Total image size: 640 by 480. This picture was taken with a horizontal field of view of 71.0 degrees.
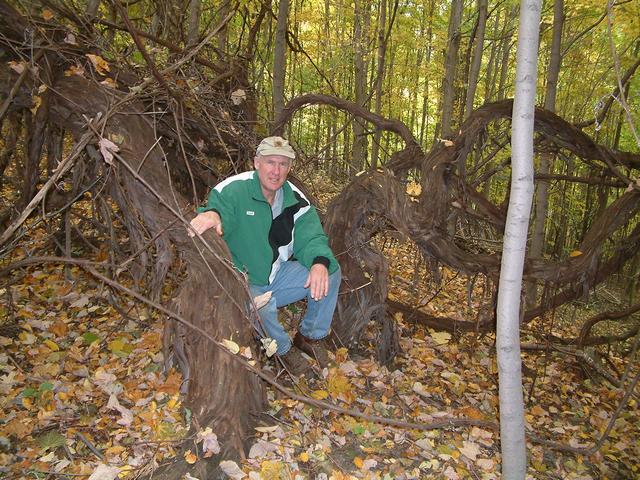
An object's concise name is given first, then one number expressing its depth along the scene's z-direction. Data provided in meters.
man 3.28
